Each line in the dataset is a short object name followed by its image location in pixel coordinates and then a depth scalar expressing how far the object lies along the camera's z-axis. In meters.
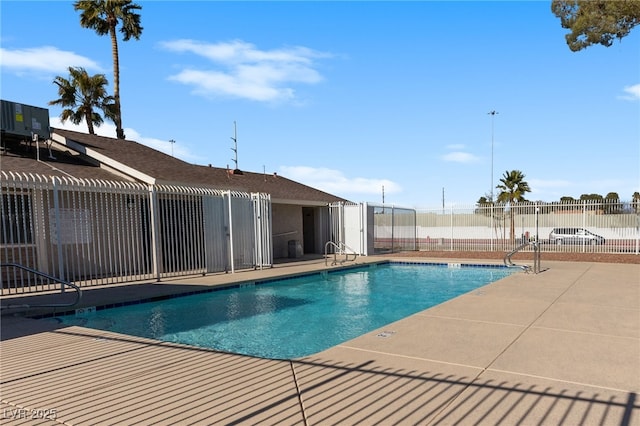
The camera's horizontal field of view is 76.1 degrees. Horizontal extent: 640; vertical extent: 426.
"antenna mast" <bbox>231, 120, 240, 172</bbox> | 20.89
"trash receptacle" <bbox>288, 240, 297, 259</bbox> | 18.47
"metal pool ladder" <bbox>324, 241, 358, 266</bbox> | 18.94
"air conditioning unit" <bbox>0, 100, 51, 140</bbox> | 13.34
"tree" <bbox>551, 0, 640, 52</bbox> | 13.09
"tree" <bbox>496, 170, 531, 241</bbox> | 32.12
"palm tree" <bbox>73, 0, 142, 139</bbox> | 24.27
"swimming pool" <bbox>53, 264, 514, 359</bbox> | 6.77
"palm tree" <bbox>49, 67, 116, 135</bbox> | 23.41
